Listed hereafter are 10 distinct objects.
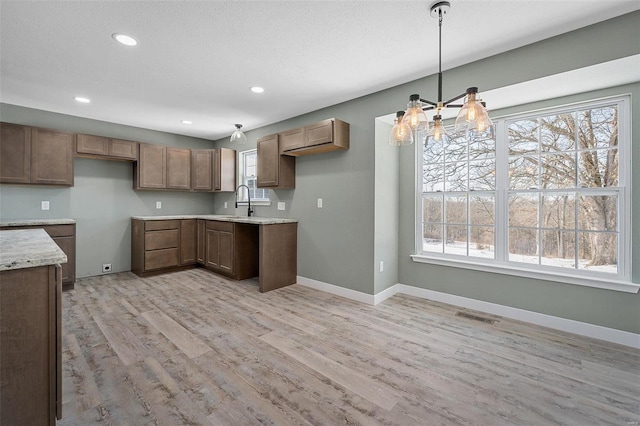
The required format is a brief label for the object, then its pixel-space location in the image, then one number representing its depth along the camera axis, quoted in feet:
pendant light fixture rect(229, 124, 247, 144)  13.15
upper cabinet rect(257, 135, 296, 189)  13.73
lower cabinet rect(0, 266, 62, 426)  4.23
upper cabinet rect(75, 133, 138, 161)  13.78
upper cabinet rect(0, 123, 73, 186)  11.90
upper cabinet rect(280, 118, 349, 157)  11.48
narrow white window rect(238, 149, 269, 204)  17.07
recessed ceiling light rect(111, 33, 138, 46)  7.52
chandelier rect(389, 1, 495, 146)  5.59
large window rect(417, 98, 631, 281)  8.41
